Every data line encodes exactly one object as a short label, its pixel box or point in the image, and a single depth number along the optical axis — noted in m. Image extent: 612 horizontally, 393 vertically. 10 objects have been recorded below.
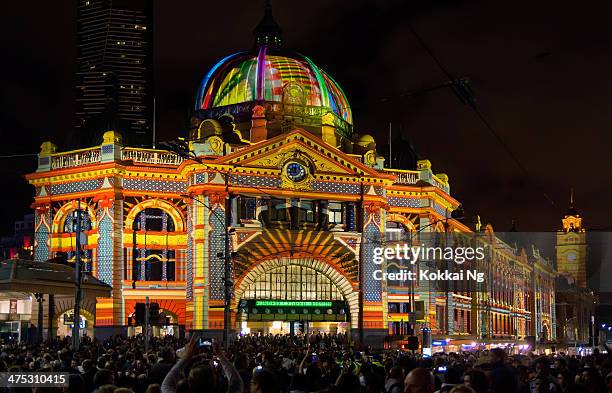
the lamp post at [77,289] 40.16
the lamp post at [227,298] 48.05
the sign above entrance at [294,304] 71.25
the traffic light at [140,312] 38.69
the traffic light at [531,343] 58.69
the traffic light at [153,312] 39.88
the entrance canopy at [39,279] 34.41
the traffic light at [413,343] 34.28
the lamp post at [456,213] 84.78
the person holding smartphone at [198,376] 11.44
